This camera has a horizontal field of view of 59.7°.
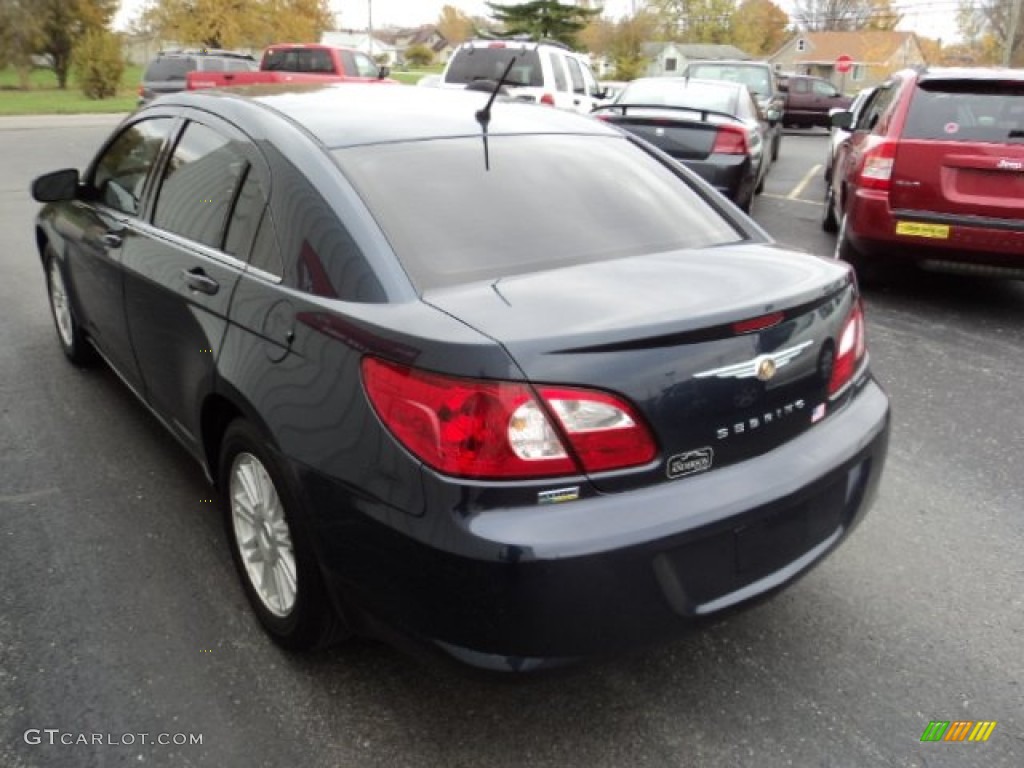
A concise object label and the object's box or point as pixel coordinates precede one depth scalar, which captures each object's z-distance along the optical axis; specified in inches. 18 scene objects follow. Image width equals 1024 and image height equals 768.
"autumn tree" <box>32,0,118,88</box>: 1706.4
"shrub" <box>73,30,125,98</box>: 1298.0
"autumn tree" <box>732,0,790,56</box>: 3403.1
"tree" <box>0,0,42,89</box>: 1595.7
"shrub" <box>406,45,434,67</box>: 3604.8
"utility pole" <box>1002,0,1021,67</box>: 1259.2
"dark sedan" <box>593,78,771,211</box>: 308.5
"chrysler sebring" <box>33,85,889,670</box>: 77.7
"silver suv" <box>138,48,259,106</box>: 768.9
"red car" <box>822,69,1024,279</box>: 224.2
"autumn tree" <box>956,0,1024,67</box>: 1953.7
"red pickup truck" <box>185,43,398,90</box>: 693.3
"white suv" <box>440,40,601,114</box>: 529.3
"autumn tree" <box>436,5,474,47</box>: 5113.2
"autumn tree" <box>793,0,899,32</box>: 3255.4
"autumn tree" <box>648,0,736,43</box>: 3321.9
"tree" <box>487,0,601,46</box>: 2546.8
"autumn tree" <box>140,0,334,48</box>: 1711.4
